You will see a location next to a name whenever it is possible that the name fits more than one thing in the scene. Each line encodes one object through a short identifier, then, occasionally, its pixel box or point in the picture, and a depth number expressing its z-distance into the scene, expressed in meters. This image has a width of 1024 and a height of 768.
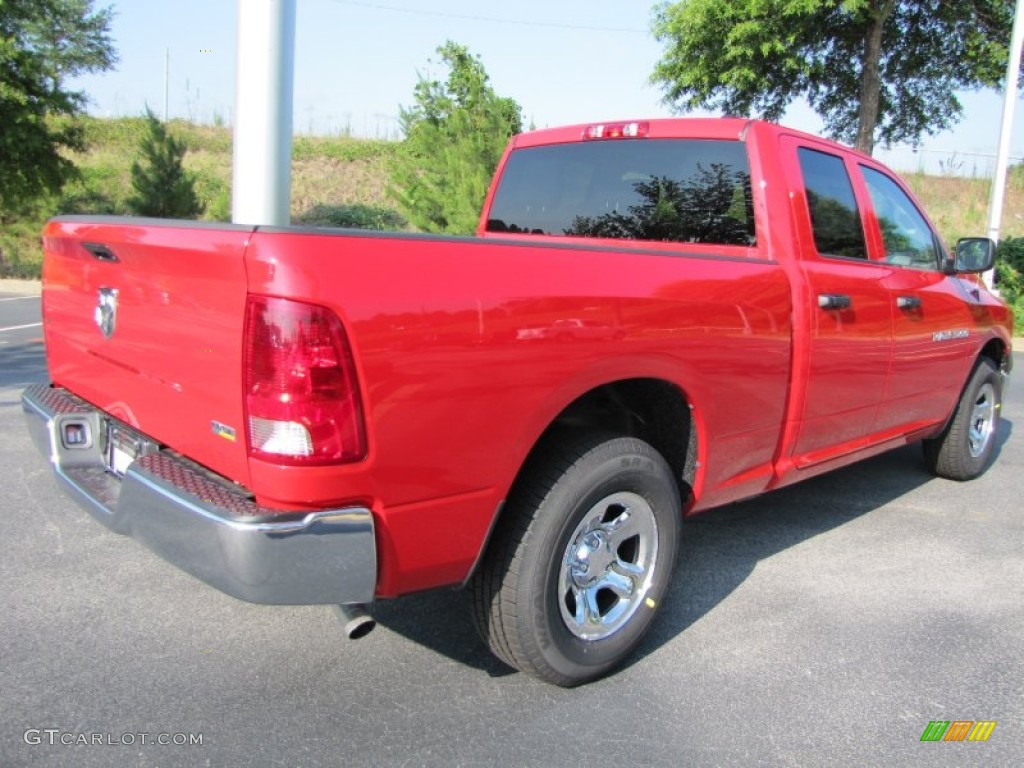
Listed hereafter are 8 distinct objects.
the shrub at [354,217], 27.95
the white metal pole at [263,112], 4.76
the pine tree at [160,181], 21.16
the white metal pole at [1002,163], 13.23
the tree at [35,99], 18.89
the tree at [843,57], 12.91
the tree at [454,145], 14.05
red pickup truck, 1.93
